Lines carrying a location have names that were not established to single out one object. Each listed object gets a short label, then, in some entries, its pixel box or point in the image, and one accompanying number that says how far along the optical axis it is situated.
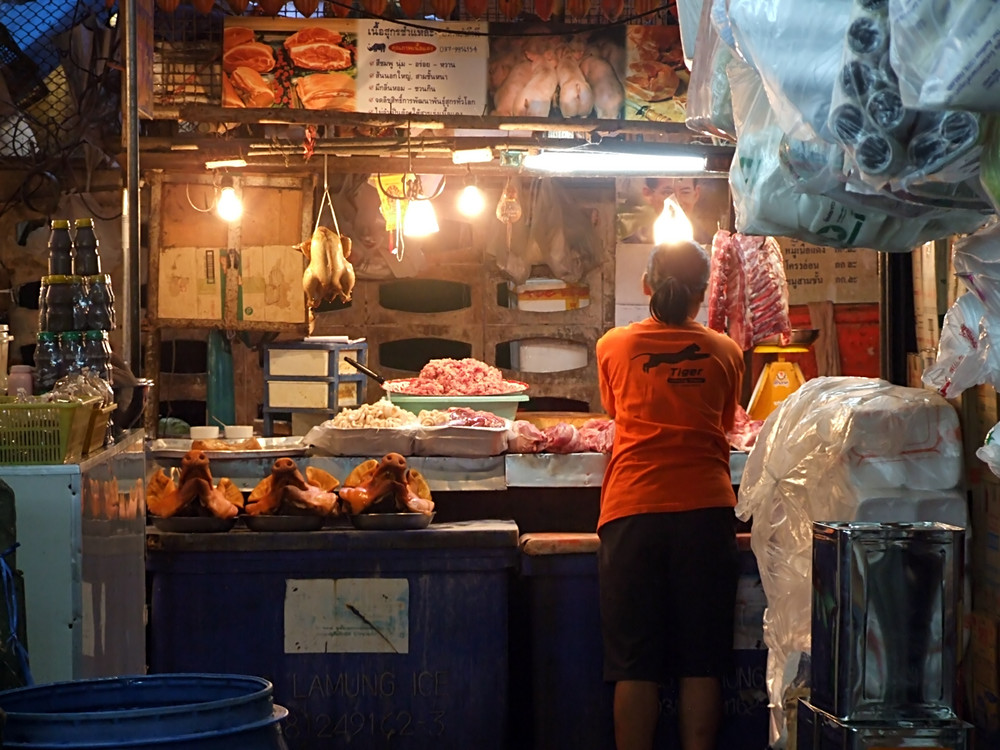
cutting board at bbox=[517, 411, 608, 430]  9.11
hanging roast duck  9.48
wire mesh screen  9.94
